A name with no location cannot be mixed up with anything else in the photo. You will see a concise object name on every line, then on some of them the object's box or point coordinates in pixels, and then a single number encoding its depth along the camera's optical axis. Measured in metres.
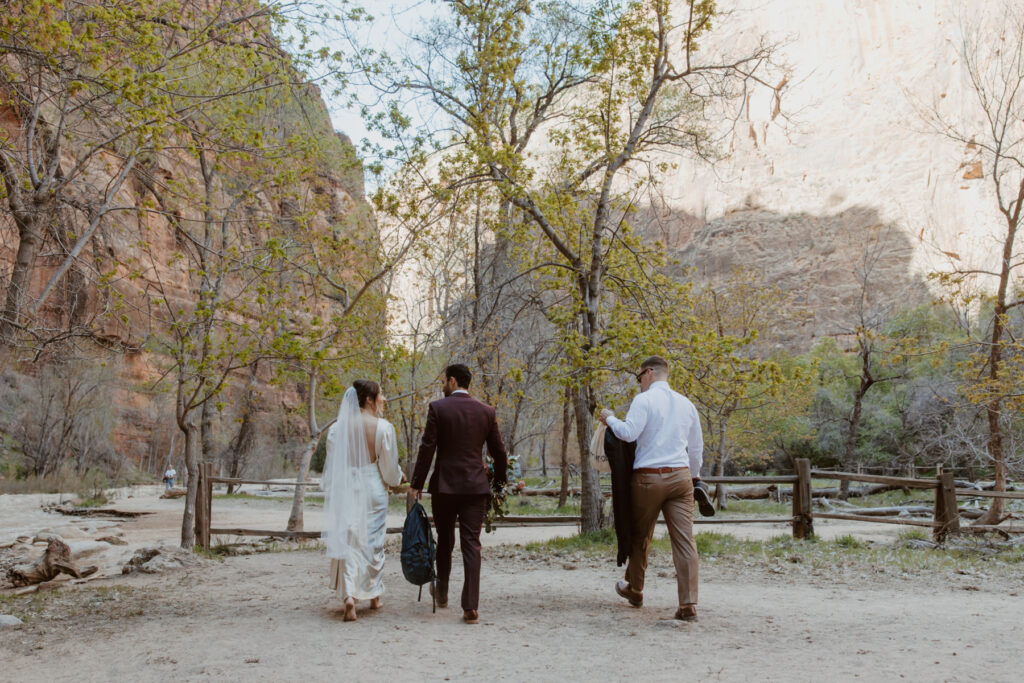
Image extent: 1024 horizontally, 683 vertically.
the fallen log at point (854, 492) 24.39
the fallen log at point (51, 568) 7.85
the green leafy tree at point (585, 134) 9.69
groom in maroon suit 5.41
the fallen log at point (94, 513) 19.00
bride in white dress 5.61
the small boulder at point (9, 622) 5.45
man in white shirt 5.32
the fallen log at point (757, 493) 25.95
